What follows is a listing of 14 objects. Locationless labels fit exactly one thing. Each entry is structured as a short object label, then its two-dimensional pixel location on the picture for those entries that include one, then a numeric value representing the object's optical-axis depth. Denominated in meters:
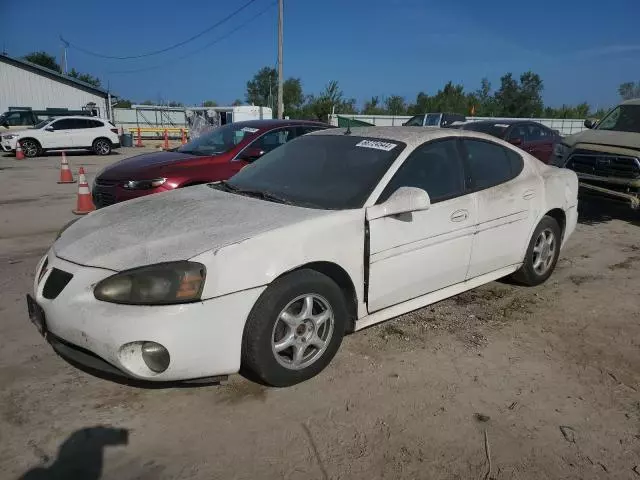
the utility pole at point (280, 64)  23.41
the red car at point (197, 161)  6.13
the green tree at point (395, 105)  47.84
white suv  18.70
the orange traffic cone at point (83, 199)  7.75
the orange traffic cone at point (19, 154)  17.92
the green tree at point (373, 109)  47.69
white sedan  2.52
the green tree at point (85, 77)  70.62
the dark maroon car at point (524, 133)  12.41
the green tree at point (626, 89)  54.13
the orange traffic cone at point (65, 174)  11.49
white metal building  32.97
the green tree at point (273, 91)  53.92
